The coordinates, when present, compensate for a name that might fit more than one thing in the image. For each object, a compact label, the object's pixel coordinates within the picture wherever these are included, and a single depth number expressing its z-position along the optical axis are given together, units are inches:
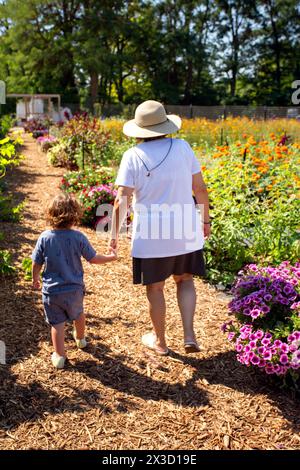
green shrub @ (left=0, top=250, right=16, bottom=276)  162.0
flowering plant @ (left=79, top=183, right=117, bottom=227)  242.8
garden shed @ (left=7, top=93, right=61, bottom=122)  1270.9
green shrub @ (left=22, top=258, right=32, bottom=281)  163.3
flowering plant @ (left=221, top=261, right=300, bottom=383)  99.1
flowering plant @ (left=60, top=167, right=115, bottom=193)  280.5
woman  107.6
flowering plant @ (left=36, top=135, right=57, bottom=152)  594.3
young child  109.2
